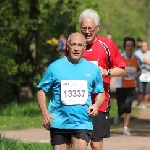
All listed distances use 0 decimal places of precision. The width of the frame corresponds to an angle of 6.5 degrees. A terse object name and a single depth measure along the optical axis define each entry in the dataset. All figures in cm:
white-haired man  1506
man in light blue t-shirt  1316
